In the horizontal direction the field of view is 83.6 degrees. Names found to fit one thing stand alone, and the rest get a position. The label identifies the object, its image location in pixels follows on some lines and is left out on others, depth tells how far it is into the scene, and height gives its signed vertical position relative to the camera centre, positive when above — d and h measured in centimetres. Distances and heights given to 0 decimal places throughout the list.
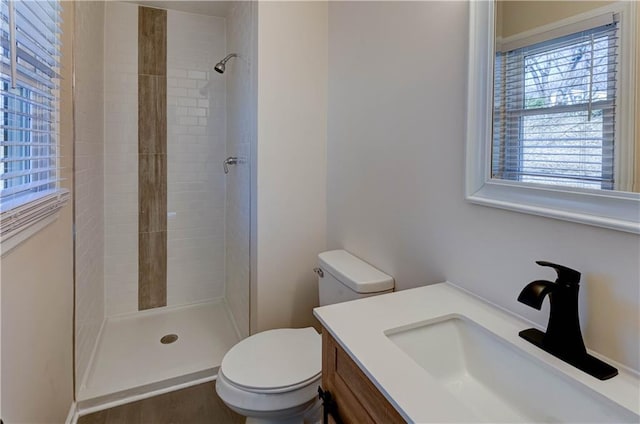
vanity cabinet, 73 -45
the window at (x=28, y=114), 97 +26
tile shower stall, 214 +1
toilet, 129 -67
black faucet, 76 -25
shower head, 223 +82
